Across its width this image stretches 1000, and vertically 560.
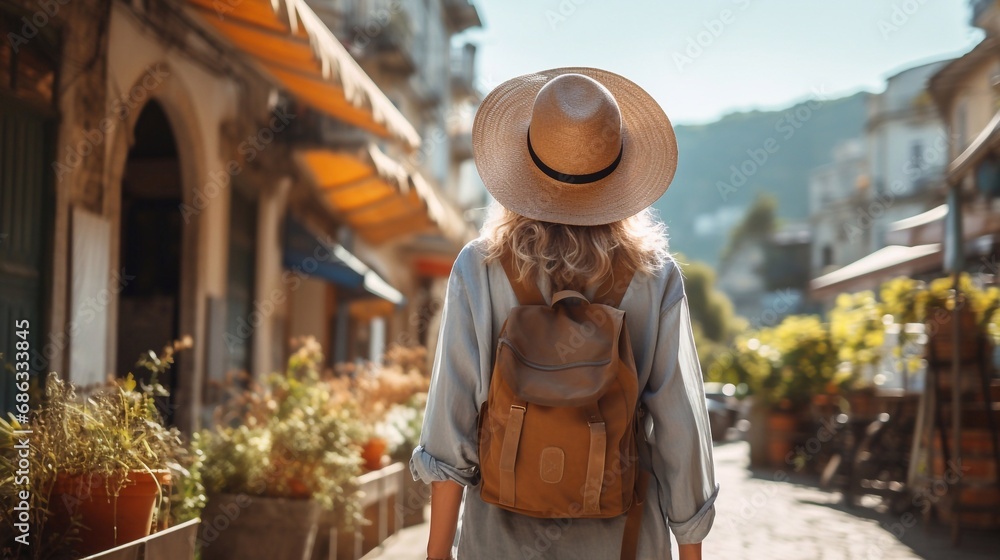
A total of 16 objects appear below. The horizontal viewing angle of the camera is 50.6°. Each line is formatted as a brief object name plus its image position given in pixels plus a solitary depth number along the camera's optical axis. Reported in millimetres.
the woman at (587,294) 2299
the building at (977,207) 6875
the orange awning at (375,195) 11039
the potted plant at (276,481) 4875
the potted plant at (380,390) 6777
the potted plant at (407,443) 7570
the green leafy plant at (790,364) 11766
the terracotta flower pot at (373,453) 6723
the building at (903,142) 48000
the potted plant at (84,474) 3254
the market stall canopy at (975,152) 6489
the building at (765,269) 98188
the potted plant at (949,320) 7430
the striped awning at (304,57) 6074
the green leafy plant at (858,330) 9773
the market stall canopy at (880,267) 10984
